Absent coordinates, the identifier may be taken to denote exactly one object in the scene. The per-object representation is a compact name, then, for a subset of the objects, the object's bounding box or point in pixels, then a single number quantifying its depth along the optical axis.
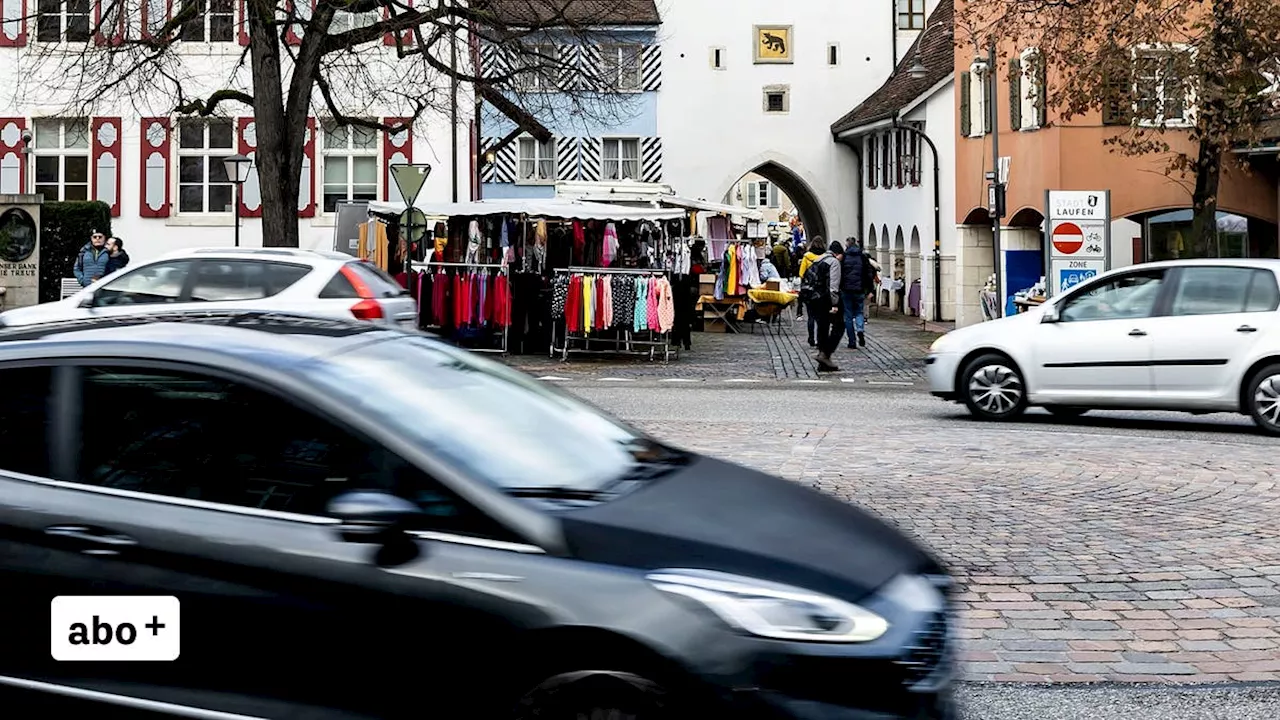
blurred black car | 4.35
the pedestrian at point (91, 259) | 30.05
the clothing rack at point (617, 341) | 26.66
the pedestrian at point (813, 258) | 31.86
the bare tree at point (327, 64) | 27.17
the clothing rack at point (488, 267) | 27.36
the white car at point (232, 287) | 16.77
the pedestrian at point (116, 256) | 29.97
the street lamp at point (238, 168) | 36.75
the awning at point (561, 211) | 27.25
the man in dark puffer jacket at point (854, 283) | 28.38
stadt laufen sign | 24.62
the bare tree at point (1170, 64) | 25.11
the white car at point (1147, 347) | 15.88
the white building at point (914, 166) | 46.00
